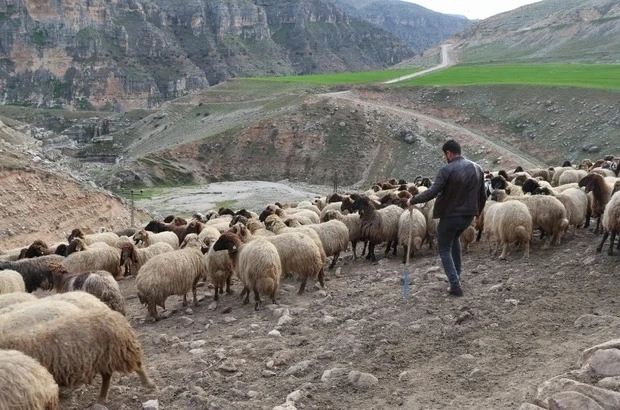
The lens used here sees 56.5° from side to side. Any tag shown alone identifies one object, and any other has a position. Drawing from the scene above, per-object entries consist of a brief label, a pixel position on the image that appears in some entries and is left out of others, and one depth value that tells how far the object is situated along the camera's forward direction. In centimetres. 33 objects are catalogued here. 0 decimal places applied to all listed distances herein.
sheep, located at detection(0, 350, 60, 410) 556
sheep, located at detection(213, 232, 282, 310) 1083
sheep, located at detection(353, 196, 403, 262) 1408
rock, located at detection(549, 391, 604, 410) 515
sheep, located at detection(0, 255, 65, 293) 1320
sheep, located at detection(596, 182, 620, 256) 1023
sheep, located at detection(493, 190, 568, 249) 1179
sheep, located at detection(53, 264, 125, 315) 985
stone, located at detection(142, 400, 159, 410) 669
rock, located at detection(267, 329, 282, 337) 887
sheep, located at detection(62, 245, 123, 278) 1370
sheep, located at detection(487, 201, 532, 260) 1140
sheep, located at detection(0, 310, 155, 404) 662
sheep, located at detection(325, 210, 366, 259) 1445
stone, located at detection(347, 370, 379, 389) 682
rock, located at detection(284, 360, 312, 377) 737
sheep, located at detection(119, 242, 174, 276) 1420
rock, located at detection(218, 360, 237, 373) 762
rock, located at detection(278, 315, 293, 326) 941
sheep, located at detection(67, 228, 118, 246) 1717
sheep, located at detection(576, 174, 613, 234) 1288
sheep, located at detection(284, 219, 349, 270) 1378
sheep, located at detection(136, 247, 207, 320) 1100
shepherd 896
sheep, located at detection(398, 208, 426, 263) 1352
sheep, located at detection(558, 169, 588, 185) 1844
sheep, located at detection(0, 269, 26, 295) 1154
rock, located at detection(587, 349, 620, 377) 574
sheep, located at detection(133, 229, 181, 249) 1650
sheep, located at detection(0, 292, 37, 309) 889
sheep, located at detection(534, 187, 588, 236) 1271
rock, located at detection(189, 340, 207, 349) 889
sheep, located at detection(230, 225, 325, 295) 1174
